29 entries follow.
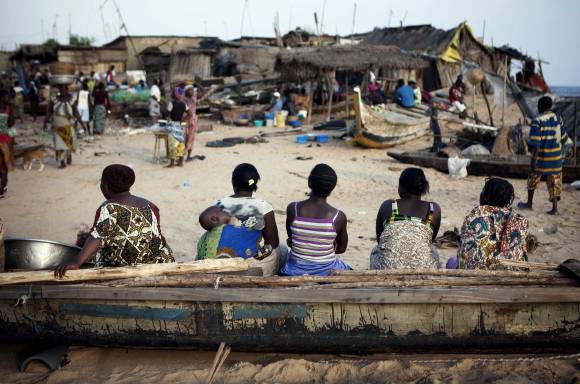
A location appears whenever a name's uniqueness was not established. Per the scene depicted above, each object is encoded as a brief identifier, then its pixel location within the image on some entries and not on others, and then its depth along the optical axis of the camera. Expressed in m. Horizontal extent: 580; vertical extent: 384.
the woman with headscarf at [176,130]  9.51
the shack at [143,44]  27.55
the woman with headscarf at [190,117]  9.84
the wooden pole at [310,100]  16.97
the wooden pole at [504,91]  11.43
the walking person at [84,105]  13.68
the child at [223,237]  3.42
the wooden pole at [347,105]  16.83
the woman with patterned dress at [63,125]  9.05
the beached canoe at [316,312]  2.81
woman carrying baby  3.43
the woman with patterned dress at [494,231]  3.35
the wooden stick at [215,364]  2.70
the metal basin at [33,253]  3.58
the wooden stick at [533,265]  3.09
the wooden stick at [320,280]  2.93
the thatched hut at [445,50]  21.73
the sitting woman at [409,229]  3.30
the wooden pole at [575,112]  9.13
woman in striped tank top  3.34
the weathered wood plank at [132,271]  2.95
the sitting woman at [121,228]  3.12
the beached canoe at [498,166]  8.55
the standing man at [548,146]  6.29
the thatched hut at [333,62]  16.14
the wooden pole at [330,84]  16.42
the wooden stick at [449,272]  2.99
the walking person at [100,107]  14.03
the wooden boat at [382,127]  11.71
